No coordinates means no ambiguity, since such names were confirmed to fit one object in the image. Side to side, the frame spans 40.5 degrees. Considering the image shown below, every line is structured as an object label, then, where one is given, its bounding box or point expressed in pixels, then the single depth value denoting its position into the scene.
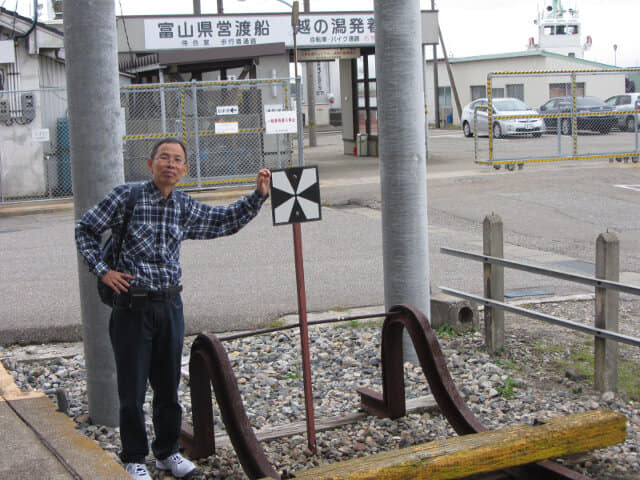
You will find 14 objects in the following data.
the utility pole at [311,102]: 36.53
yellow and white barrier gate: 20.64
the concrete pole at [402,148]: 6.57
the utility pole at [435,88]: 46.37
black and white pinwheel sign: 4.70
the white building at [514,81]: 45.47
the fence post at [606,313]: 5.91
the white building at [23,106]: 19.08
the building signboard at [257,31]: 21.95
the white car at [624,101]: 34.88
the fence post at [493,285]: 6.93
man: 4.33
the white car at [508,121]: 30.19
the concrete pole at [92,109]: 5.17
